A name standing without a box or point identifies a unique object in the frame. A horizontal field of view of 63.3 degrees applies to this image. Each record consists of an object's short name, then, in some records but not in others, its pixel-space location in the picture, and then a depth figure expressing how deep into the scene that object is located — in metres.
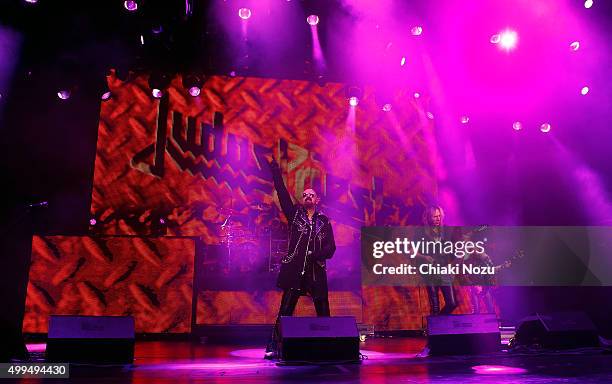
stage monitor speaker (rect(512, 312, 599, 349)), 4.63
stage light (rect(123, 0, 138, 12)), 6.08
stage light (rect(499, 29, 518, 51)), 6.98
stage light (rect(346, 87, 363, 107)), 8.42
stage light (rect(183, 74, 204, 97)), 7.97
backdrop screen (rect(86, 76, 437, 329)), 7.78
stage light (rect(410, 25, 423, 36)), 6.65
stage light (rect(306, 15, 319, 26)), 6.50
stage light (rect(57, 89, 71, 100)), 7.21
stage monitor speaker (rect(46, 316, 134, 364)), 3.77
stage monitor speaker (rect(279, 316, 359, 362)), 3.92
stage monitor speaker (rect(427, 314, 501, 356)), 4.43
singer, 4.69
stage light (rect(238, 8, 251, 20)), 6.48
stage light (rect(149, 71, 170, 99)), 7.96
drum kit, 7.73
